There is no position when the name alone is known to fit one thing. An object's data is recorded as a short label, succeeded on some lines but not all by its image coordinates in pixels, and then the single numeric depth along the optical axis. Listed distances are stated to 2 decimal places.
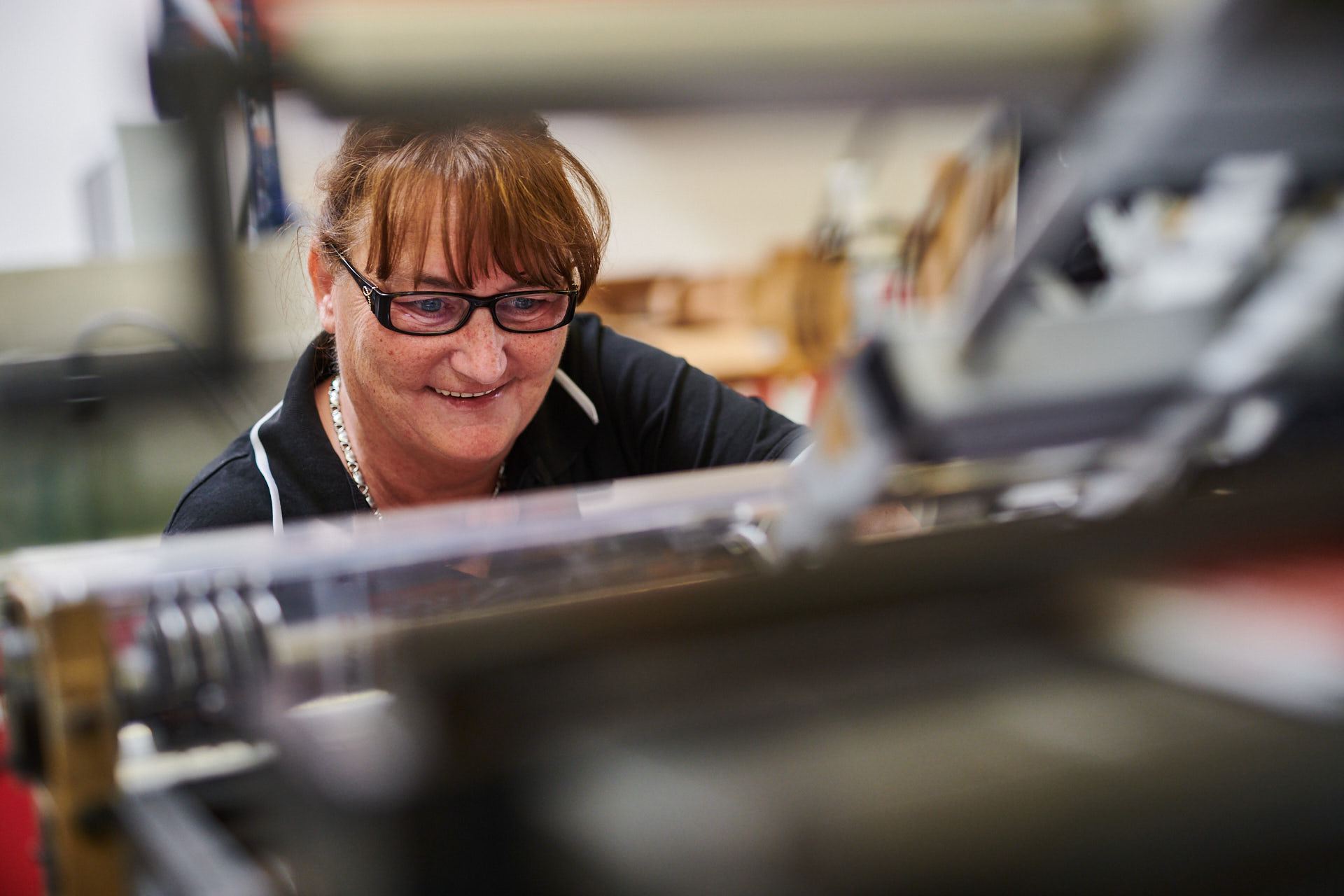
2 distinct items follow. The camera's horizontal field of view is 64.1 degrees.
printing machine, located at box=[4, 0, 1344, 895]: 0.45
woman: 1.09
